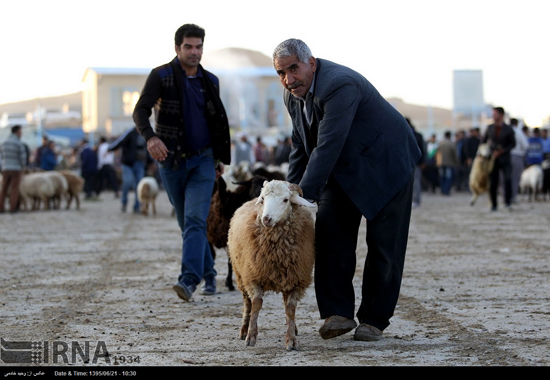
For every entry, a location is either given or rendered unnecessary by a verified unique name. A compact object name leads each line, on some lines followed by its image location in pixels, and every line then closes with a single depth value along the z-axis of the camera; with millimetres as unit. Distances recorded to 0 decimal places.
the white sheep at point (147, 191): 17719
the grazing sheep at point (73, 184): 21578
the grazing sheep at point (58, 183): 20812
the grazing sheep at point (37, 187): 20328
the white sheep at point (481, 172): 17189
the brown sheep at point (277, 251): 5141
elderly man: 5027
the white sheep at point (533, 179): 20719
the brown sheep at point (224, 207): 7539
